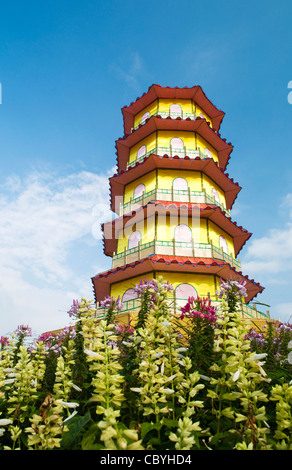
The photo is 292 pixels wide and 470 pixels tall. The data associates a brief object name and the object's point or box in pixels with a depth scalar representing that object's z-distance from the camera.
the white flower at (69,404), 2.42
